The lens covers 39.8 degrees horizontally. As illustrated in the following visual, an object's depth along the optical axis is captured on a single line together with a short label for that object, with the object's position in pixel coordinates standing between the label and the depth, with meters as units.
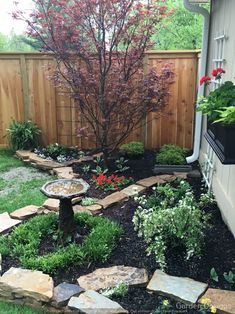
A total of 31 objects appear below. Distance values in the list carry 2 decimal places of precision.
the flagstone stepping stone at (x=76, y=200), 3.53
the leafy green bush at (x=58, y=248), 2.49
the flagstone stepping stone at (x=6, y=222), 3.10
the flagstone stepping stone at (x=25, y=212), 3.31
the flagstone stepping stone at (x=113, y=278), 2.24
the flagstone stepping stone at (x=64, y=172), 4.45
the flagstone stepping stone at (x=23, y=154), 5.36
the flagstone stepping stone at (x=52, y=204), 3.44
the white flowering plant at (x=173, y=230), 2.42
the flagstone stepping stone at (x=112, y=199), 3.55
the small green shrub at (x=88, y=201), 3.56
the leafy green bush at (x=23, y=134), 5.65
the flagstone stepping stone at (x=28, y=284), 2.17
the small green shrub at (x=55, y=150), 5.46
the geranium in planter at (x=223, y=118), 2.03
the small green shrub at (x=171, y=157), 4.70
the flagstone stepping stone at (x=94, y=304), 1.99
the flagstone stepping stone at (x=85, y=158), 5.15
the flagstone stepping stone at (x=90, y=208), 3.41
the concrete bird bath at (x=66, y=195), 2.74
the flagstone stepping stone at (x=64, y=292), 2.12
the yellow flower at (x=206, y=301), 2.01
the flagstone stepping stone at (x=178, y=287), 2.08
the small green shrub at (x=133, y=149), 5.13
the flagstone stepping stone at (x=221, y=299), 1.97
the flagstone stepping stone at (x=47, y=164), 4.89
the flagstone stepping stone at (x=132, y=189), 3.77
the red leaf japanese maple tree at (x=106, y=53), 4.14
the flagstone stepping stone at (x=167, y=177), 4.20
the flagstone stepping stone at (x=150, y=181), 4.04
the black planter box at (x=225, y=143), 2.06
